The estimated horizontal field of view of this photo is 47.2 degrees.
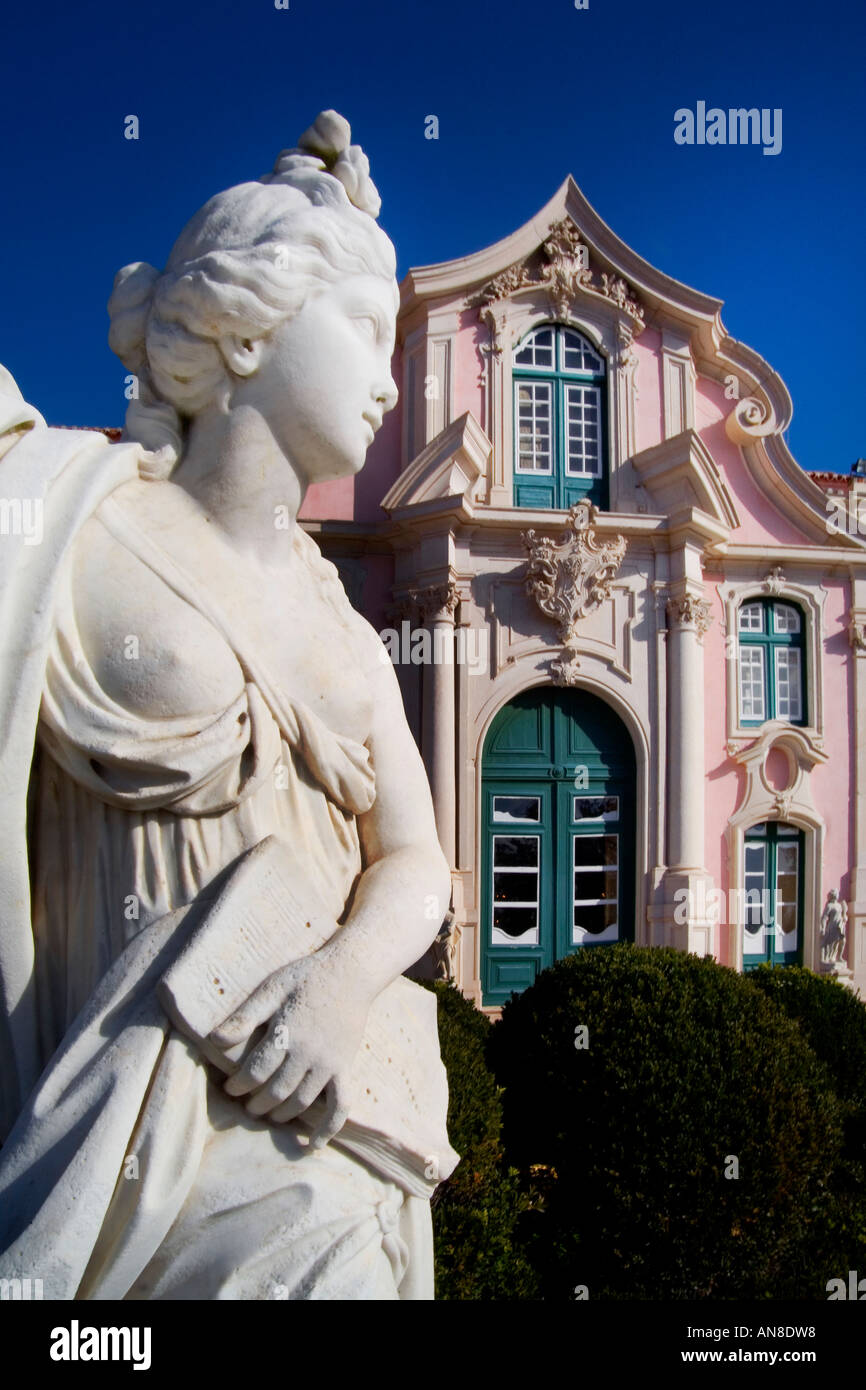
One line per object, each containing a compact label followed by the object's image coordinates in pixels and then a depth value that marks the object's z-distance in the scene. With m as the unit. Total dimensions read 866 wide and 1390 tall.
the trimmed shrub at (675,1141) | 4.20
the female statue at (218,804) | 1.38
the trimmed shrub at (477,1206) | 3.66
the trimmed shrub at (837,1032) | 5.59
